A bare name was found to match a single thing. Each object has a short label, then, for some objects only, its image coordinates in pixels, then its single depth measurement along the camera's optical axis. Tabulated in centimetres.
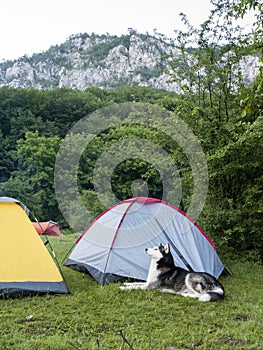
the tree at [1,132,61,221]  2741
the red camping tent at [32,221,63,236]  1588
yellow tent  501
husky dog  505
